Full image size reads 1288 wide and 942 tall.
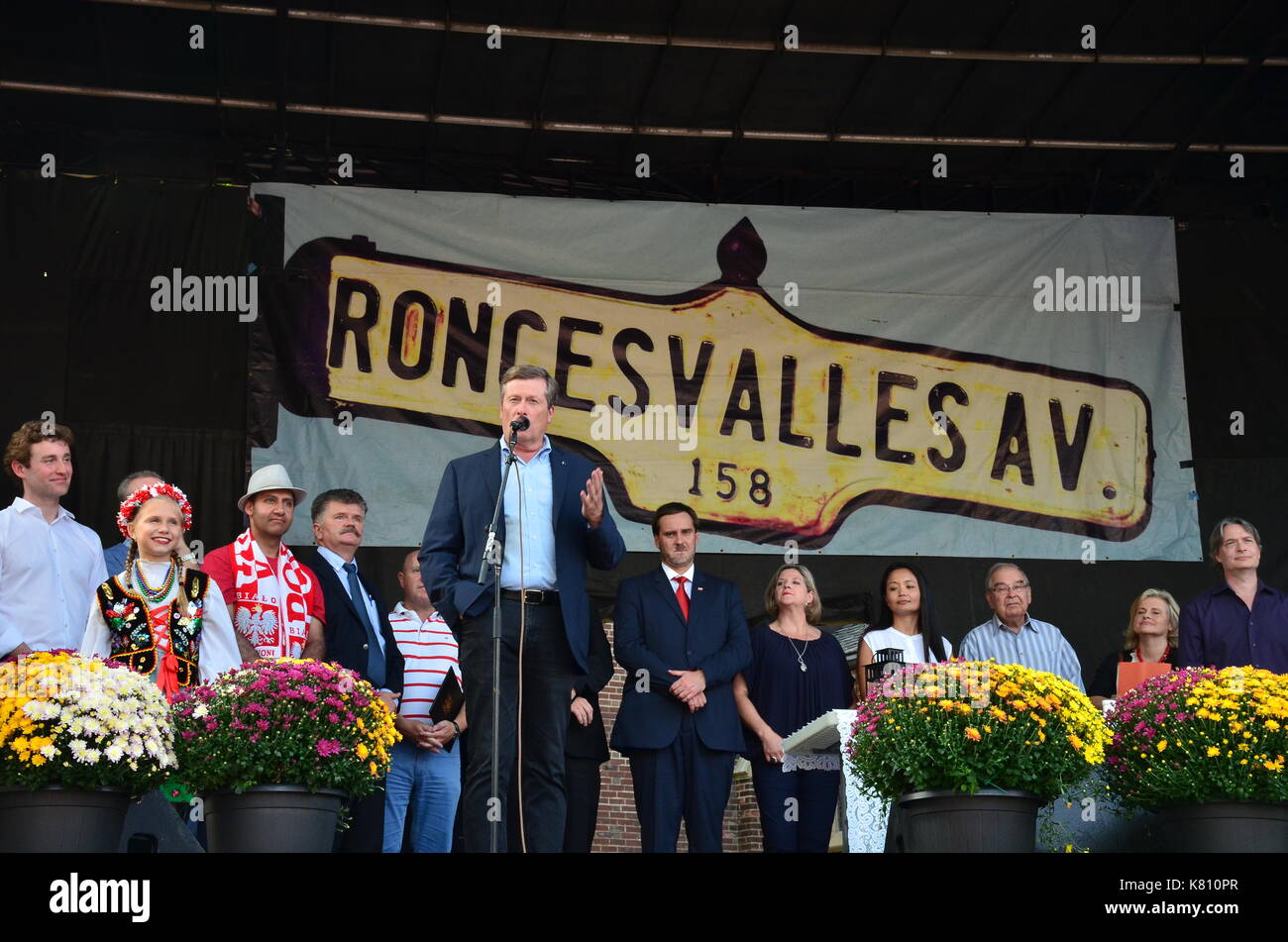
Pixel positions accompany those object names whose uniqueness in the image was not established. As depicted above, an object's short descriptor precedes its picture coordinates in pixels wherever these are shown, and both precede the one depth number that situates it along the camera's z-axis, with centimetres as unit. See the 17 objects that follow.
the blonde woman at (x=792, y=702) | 553
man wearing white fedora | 507
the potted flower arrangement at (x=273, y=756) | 382
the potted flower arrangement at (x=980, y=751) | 387
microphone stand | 391
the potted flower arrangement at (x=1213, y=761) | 391
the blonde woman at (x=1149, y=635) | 671
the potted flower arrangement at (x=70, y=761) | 359
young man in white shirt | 511
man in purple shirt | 574
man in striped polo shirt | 565
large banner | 827
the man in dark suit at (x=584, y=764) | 560
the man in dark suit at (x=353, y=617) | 513
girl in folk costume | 439
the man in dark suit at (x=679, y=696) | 536
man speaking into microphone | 420
